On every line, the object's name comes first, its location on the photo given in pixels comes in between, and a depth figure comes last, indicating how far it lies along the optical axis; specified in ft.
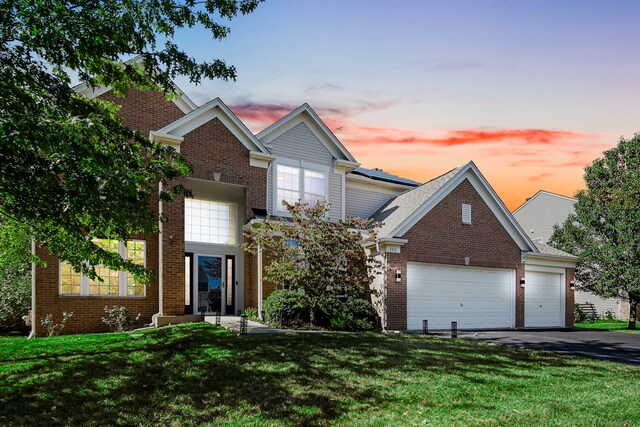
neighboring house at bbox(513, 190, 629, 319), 107.55
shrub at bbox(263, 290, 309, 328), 52.54
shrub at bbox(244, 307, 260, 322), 58.05
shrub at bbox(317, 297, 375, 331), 54.60
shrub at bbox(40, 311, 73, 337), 50.01
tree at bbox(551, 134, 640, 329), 83.05
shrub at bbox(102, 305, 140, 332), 52.75
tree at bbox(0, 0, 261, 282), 27.40
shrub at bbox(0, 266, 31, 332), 61.11
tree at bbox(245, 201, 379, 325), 54.03
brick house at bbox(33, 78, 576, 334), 54.70
